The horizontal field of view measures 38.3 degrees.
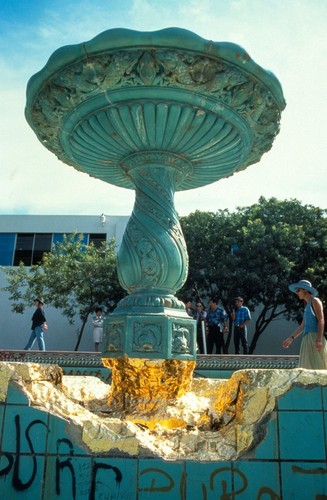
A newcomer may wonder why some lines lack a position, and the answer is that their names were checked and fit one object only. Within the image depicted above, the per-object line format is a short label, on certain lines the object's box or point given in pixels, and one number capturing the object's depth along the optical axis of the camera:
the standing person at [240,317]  9.98
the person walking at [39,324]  10.70
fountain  3.20
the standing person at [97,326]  12.77
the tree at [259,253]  15.87
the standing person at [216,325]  10.07
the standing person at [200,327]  10.84
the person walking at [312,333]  4.36
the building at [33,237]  19.97
